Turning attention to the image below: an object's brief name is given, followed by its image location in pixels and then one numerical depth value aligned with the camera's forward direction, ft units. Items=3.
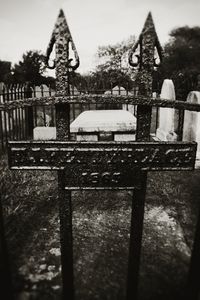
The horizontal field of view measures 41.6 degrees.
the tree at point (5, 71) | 102.37
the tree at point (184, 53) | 89.92
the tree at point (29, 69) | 91.86
